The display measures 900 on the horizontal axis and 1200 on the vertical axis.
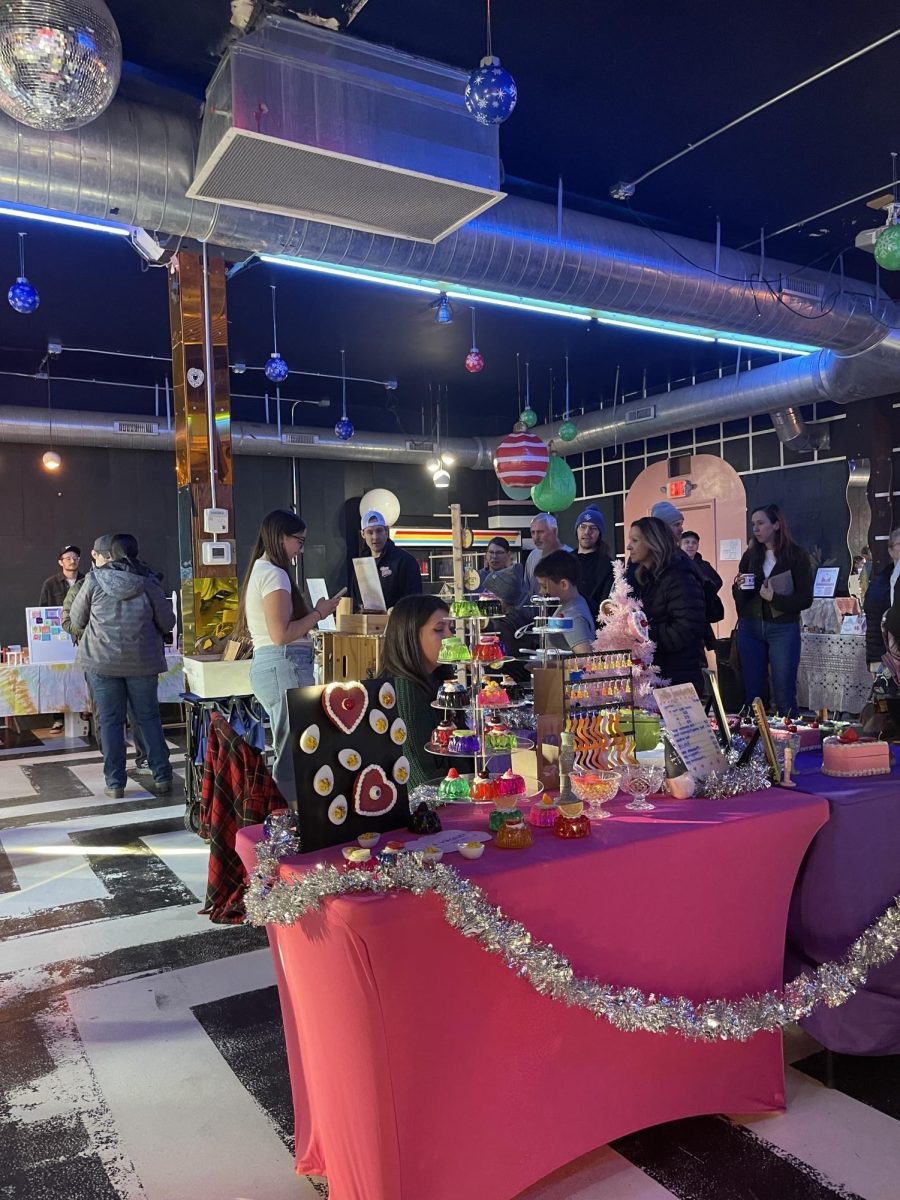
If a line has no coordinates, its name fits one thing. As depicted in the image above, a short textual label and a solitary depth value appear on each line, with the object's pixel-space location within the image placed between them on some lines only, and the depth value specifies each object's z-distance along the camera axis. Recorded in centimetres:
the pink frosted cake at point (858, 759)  216
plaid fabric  245
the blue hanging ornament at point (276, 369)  738
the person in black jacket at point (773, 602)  523
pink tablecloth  144
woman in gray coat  516
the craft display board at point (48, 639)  696
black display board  158
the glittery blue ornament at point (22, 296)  514
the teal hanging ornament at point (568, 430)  1009
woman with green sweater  243
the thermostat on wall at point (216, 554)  509
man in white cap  570
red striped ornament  743
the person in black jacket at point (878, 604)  508
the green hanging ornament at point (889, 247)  438
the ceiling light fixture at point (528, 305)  604
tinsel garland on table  145
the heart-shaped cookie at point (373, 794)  168
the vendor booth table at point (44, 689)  676
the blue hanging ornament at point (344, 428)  990
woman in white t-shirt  367
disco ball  258
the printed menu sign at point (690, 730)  204
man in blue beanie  516
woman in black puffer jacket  322
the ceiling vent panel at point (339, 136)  340
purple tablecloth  200
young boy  337
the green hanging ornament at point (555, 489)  839
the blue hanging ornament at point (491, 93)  305
